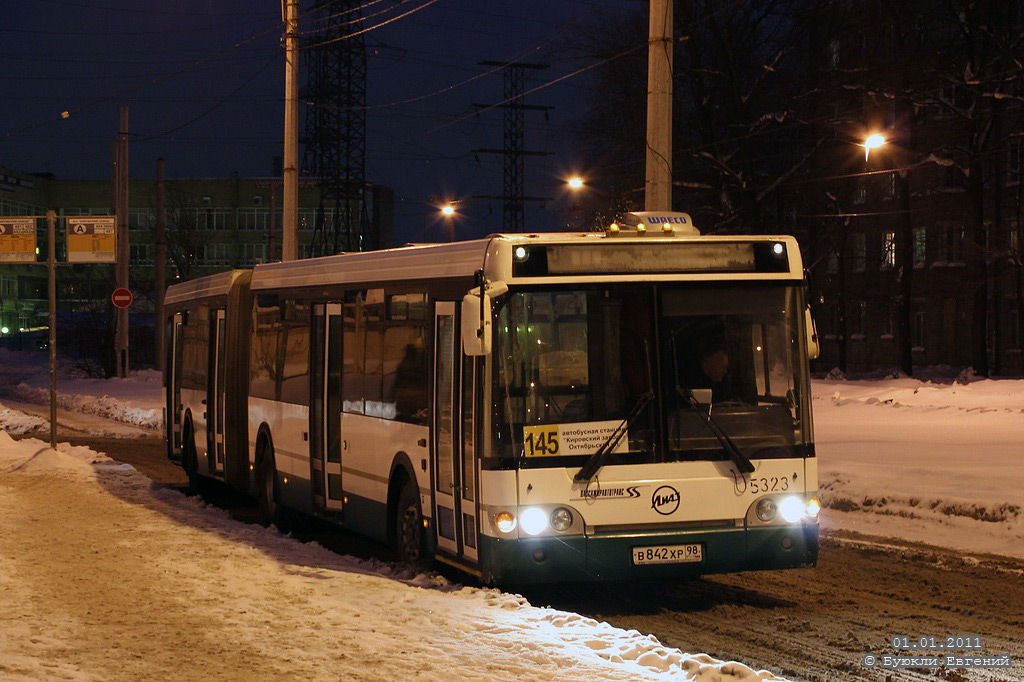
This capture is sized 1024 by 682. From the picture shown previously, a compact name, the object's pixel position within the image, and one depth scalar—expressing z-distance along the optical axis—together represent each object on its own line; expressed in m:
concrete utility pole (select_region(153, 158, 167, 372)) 49.81
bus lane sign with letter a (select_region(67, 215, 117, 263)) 26.47
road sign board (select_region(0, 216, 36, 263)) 25.86
